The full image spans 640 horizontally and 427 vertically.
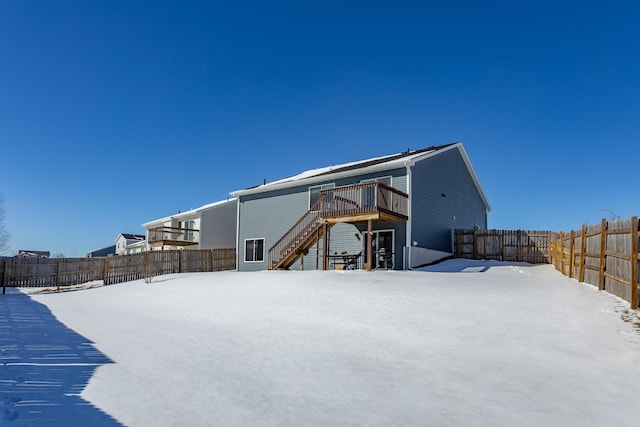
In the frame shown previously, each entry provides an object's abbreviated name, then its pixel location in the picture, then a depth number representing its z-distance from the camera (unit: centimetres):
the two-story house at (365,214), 1802
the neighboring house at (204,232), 3141
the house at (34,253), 4151
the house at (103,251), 5874
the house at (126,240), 4901
